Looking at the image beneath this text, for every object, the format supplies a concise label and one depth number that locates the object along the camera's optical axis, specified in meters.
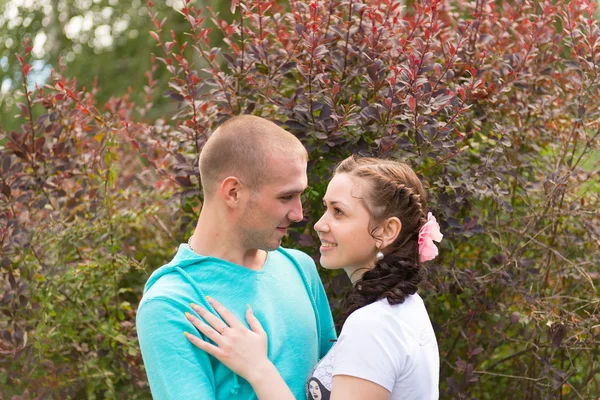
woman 2.23
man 2.39
